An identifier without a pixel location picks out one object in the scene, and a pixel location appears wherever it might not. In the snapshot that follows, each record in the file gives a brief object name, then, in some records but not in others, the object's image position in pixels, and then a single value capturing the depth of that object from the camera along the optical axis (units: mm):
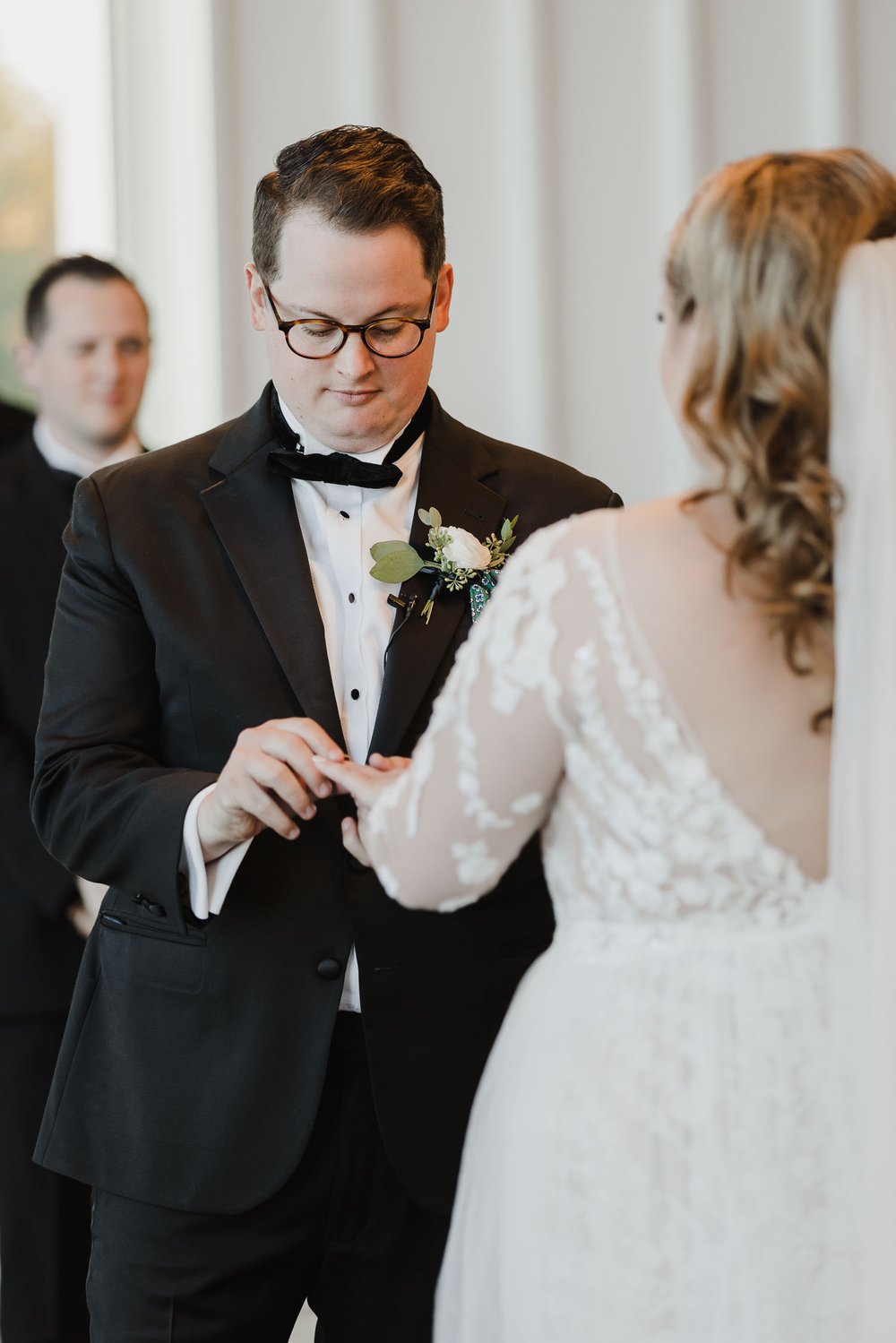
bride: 1318
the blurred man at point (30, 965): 2846
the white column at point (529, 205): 3537
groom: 1872
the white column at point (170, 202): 3395
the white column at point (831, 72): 3758
